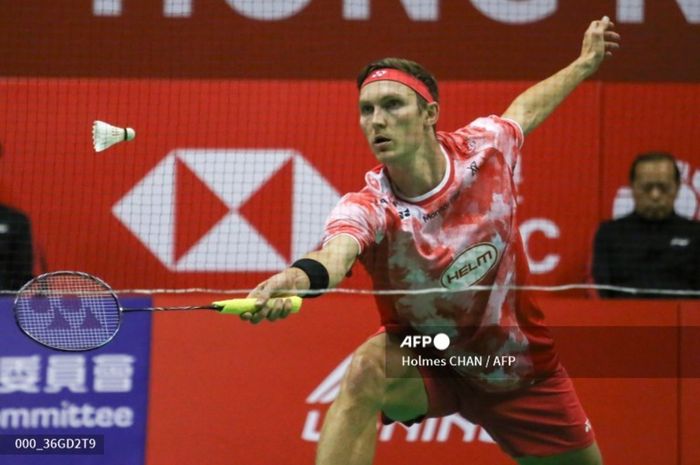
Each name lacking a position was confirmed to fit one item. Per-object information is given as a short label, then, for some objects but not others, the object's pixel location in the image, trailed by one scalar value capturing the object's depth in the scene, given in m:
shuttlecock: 12.21
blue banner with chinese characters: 14.04
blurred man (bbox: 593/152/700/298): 15.37
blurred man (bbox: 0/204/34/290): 15.35
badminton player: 10.66
